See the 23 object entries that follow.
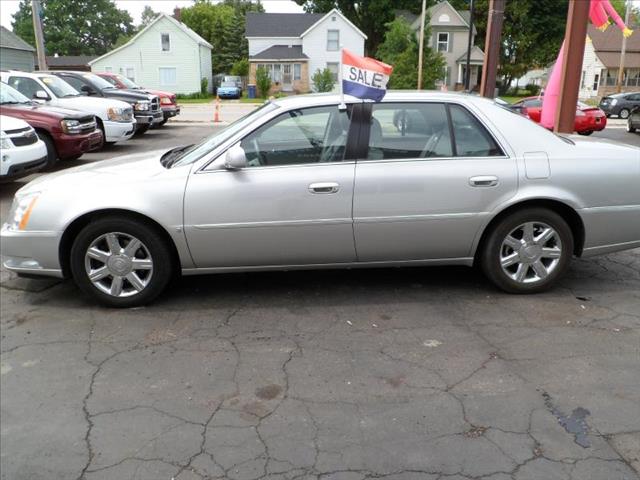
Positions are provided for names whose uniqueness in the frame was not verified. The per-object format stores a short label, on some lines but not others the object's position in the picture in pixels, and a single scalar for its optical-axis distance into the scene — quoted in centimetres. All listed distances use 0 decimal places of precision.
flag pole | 446
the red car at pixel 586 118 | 1981
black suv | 1694
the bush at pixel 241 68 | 5441
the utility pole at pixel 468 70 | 2381
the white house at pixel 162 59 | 4869
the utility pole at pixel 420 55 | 3658
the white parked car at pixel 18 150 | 835
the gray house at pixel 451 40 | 5072
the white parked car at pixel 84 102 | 1346
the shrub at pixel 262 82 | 4562
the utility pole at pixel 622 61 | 3898
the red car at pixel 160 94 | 1940
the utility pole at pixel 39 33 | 2147
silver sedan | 429
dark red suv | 1065
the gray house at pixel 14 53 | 3941
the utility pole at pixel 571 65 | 825
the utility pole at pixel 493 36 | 1030
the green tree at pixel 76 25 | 8169
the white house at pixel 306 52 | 4916
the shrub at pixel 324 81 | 4256
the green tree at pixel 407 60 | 3944
